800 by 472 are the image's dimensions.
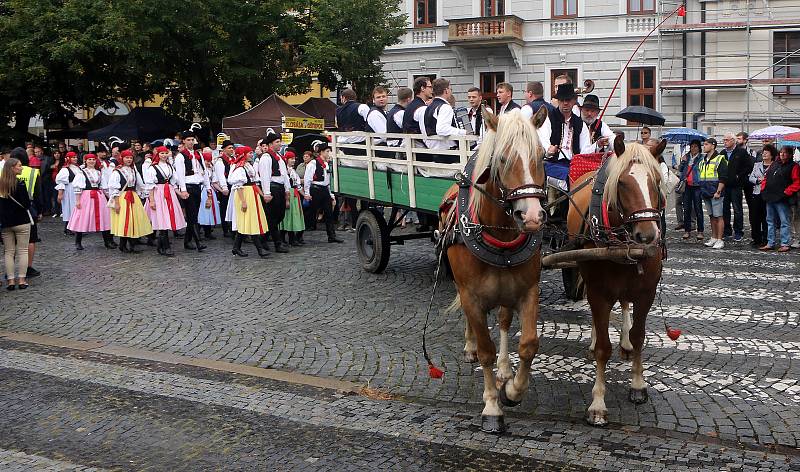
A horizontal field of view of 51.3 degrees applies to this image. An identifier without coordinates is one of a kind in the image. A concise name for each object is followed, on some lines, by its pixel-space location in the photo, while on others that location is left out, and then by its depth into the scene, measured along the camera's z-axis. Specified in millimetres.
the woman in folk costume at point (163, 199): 14438
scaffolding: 28641
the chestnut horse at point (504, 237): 5113
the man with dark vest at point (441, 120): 9641
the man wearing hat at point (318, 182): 16812
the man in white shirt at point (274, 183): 14516
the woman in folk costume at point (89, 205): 15297
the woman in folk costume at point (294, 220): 15180
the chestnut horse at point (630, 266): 5434
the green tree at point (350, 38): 26672
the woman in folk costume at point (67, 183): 18266
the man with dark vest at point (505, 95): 9406
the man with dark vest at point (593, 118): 8523
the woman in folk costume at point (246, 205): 13938
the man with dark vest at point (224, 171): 16109
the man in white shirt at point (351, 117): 12172
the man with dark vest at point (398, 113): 11156
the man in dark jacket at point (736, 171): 14508
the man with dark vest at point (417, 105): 10453
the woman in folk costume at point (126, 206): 14453
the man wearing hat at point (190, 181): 14969
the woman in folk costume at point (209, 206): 16094
